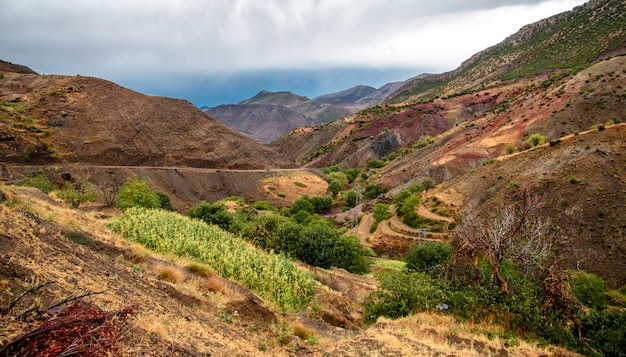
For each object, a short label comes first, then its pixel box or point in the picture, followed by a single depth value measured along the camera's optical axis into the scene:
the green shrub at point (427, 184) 43.88
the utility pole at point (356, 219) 40.66
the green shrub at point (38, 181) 28.67
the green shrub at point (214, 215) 26.78
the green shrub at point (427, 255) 23.30
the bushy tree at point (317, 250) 20.70
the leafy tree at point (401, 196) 42.00
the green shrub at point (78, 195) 23.52
